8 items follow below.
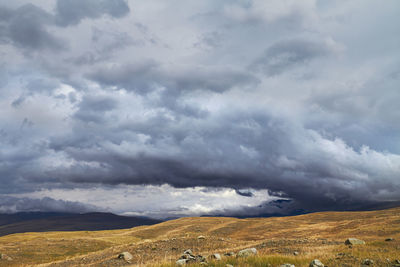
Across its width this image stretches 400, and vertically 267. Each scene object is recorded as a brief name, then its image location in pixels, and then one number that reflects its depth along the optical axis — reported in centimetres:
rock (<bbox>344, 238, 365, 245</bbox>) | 2920
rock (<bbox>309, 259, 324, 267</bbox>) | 1508
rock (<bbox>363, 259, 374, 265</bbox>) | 1634
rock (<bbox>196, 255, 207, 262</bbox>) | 1970
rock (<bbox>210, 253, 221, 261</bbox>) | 1926
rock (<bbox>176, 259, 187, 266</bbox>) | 1675
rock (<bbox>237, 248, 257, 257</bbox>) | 1992
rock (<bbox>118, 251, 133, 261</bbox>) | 3204
